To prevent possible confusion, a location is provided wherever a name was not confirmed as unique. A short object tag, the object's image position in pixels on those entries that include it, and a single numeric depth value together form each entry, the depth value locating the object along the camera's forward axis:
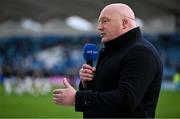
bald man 4.05
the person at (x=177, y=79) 38.01
